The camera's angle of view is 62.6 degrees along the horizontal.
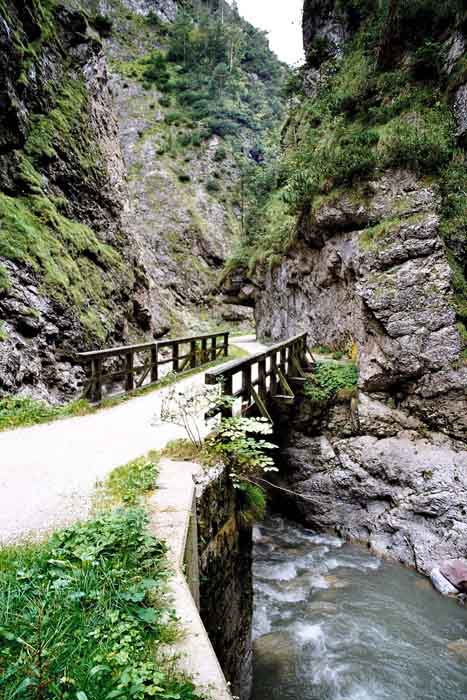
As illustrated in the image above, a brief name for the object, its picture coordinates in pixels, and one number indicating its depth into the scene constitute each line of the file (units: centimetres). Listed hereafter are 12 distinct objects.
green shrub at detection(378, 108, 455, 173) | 926
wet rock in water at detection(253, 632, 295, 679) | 548
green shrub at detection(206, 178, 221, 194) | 3481
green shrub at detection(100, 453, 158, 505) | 345
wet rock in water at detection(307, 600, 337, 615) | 671
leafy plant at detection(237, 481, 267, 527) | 471
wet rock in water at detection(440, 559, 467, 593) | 708
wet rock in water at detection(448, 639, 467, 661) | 580
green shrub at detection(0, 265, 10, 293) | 765
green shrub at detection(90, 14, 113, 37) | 1848
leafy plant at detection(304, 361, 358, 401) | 1006
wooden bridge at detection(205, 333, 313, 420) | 539
